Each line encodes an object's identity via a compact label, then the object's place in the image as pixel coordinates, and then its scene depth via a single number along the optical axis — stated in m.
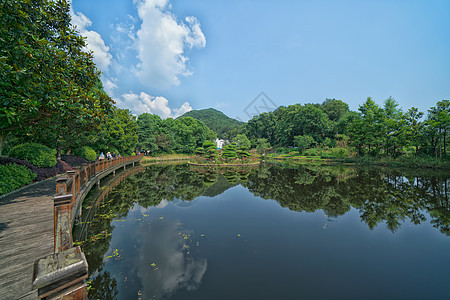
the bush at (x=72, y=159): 13.81
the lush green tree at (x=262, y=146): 43.47
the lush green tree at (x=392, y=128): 22.16
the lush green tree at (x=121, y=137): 19.26
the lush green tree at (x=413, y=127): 21.11
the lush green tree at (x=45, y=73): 3.78
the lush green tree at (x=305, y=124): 38.56
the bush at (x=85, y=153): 16.17
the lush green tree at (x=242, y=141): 45.06
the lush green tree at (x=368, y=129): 24.00
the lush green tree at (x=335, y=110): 44.91
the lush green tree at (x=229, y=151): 25.80
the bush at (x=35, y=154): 8.89
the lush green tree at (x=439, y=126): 18.31
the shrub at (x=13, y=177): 6.29
